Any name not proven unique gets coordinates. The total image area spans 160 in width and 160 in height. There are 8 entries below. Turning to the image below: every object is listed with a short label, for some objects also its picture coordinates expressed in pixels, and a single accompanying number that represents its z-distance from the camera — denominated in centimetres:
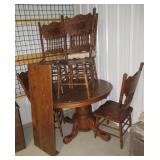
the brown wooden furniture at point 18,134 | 205
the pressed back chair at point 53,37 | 228
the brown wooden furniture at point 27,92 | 212
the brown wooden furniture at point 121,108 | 188
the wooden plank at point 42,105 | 188
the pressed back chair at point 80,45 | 210
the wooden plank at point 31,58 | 260
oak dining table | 202
